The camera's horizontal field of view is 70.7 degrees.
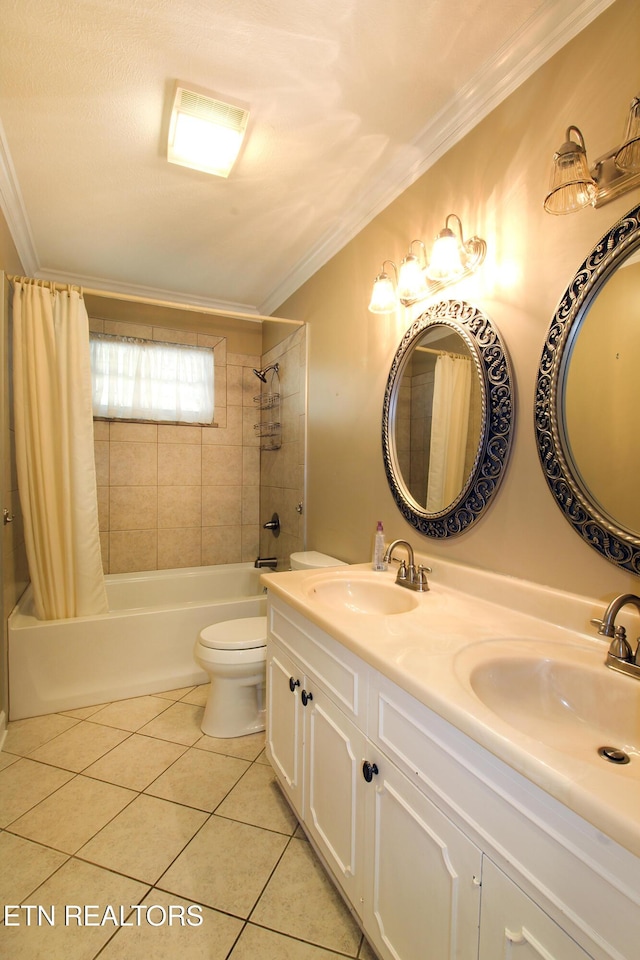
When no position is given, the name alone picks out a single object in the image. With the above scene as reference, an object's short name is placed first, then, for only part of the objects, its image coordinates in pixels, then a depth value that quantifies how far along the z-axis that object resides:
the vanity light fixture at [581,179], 1.03
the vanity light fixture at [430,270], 1.46
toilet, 2.04
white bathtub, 2.23
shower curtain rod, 2.38
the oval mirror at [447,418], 1.39
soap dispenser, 1.81
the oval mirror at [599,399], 1.02
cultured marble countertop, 0.57
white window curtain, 3.14
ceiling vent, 1.53
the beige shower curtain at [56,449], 2.30
